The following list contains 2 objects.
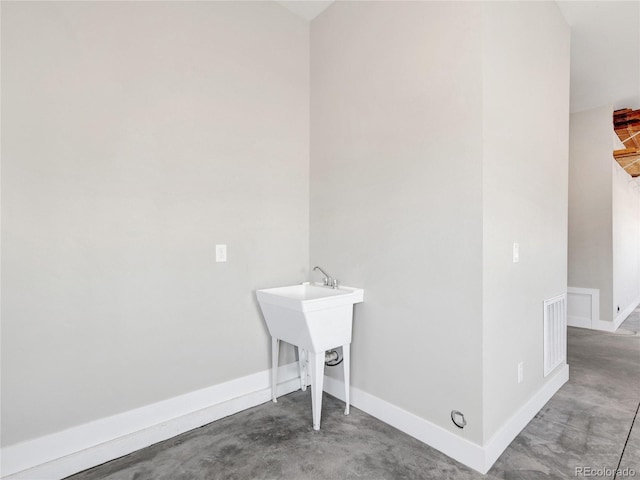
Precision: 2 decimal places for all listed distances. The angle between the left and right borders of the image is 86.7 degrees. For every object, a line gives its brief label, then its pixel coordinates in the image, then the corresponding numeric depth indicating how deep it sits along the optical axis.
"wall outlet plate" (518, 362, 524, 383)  2.10
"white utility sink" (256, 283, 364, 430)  2.08
